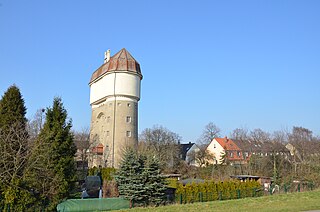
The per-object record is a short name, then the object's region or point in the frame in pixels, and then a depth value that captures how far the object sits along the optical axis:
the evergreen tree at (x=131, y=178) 20.61
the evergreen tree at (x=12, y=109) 18.98
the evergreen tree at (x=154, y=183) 20.91
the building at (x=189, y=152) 70.12
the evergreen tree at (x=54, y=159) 18.34
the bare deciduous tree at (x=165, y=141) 56.92
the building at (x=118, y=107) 50.38
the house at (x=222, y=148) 63.59
